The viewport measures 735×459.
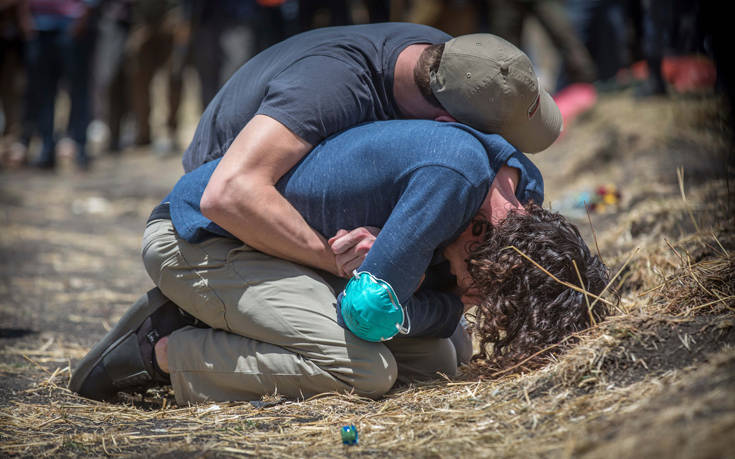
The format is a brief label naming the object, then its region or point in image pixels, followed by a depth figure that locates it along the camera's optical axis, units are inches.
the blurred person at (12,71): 607.3
